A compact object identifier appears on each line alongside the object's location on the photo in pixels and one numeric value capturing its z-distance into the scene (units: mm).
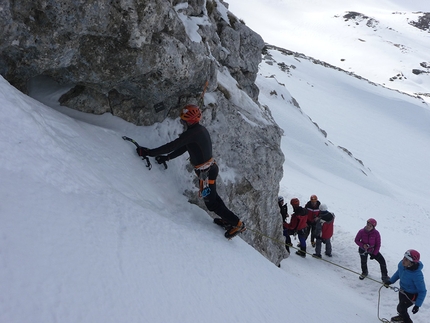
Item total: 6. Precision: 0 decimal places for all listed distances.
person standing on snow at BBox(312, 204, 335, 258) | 10398
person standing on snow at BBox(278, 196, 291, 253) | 11210
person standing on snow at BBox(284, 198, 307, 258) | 10562
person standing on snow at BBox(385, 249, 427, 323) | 6967
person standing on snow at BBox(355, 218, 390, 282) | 9305
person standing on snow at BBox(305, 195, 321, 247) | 10845
